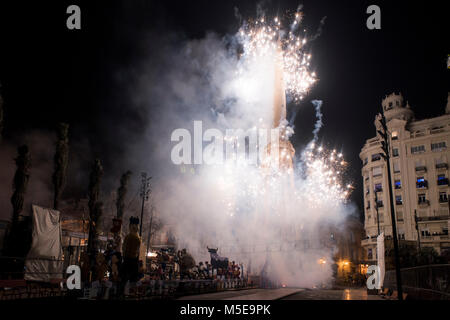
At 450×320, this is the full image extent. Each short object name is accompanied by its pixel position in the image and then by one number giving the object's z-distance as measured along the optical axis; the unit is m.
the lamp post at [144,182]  26.55
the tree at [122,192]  33.00
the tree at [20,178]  21.47
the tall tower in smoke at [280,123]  23.72
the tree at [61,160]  25.58
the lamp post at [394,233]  13.54
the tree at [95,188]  28.80
